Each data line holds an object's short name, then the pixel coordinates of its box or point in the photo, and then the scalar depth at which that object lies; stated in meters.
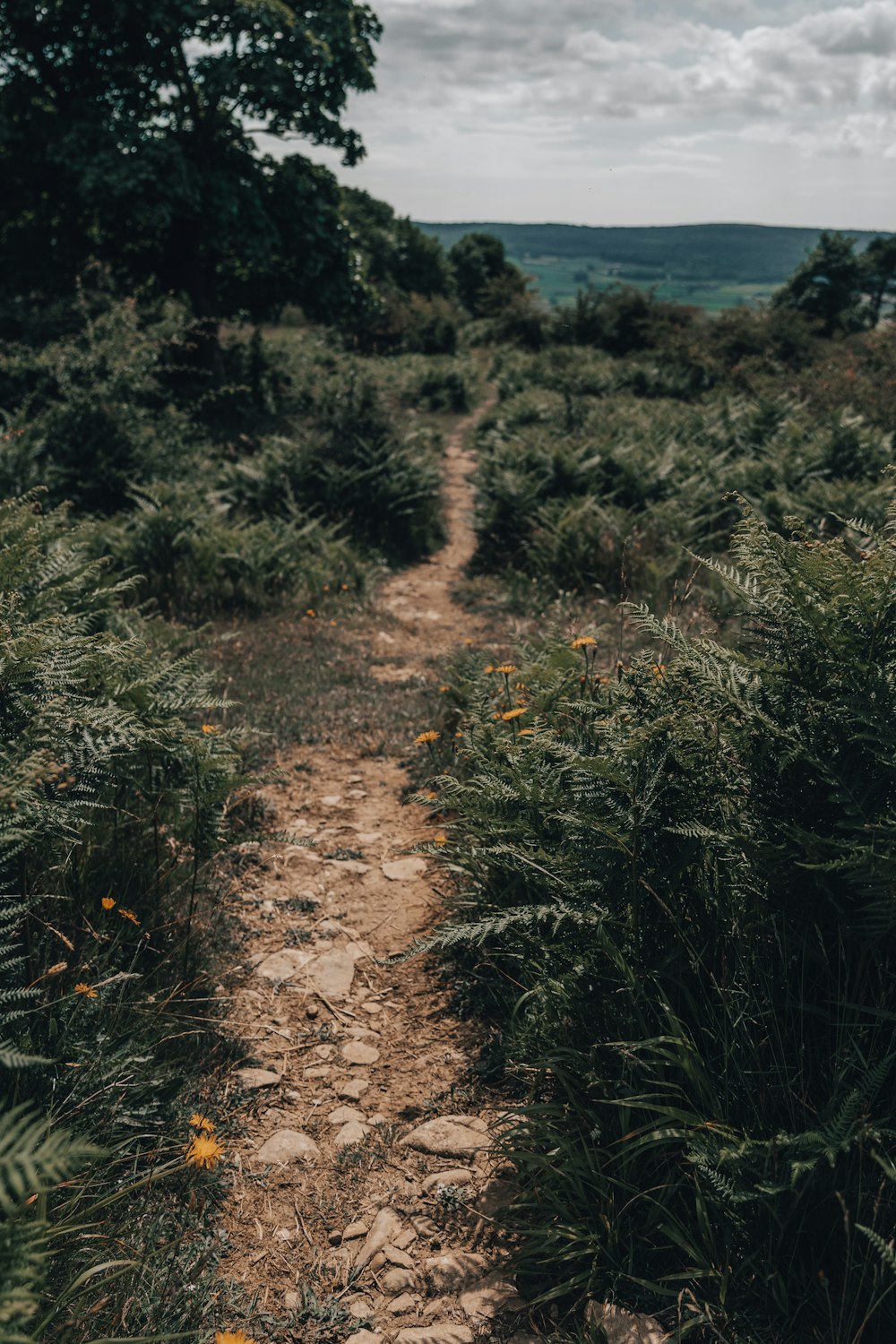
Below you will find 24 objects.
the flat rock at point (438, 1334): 2.00
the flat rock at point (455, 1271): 2.16
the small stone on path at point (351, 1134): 2.64
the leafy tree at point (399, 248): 50.09
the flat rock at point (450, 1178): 2.45
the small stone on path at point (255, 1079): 2.80
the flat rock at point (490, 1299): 2.06
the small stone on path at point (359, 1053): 3.02
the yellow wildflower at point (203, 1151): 2.15
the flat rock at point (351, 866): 4.12
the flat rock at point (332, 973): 3.32
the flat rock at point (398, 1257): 2.21
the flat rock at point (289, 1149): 2.56
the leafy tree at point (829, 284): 46.72
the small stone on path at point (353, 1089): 2.84
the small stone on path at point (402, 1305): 2.10
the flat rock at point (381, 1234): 2.25
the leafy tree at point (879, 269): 57.88
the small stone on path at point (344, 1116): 2.73
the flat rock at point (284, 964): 3.35
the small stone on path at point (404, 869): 4.07
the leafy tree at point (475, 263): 64.31
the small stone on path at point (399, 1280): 2.15
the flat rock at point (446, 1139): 2.56
